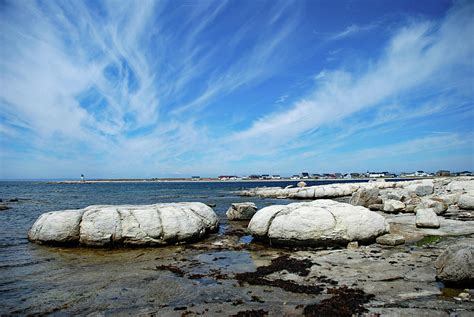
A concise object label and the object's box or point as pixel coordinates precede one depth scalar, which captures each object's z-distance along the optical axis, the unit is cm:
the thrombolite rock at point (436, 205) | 1658
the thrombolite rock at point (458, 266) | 641
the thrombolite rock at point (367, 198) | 2169
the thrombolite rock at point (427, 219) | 1286
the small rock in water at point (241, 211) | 1975
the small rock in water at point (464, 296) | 594
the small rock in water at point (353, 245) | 1061
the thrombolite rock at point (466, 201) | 1788
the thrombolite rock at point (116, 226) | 1202
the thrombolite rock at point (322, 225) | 1095
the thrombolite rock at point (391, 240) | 1063
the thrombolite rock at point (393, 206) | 1819
